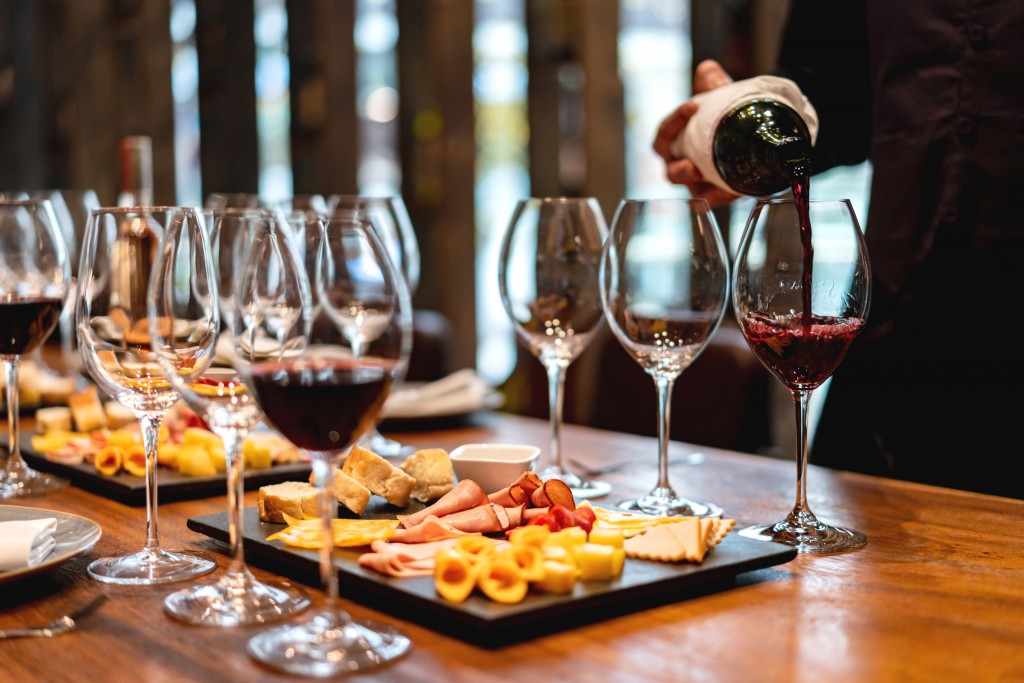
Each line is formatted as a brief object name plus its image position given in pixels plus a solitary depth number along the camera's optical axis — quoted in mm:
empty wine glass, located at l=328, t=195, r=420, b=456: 1626
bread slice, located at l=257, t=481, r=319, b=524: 1021
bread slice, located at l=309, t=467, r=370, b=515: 1026
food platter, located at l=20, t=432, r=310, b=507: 1245
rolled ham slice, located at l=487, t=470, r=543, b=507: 1007
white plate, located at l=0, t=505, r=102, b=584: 881
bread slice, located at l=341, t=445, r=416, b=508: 1062
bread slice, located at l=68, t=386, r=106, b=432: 1553
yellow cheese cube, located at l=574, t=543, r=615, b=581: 833
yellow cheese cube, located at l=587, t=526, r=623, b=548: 868
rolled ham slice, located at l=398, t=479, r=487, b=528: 962
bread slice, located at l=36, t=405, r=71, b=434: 1562
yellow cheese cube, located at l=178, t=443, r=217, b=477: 1291
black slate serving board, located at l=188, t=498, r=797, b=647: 772
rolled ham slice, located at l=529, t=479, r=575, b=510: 993
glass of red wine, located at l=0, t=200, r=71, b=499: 1309
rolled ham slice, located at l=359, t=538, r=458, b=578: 853
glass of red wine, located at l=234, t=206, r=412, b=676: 753
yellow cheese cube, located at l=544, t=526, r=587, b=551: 866
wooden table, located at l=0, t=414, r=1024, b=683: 727
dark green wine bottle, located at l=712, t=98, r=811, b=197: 1220
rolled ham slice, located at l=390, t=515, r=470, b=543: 915
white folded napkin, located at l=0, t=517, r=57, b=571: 886
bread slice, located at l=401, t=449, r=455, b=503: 1088
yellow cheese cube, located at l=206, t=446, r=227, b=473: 1311
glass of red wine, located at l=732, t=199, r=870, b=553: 1041
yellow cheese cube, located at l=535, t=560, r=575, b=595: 804
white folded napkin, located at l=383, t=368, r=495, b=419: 1769
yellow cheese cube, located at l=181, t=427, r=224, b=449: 1336
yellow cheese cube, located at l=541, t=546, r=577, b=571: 836
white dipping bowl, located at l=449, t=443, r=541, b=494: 1103
